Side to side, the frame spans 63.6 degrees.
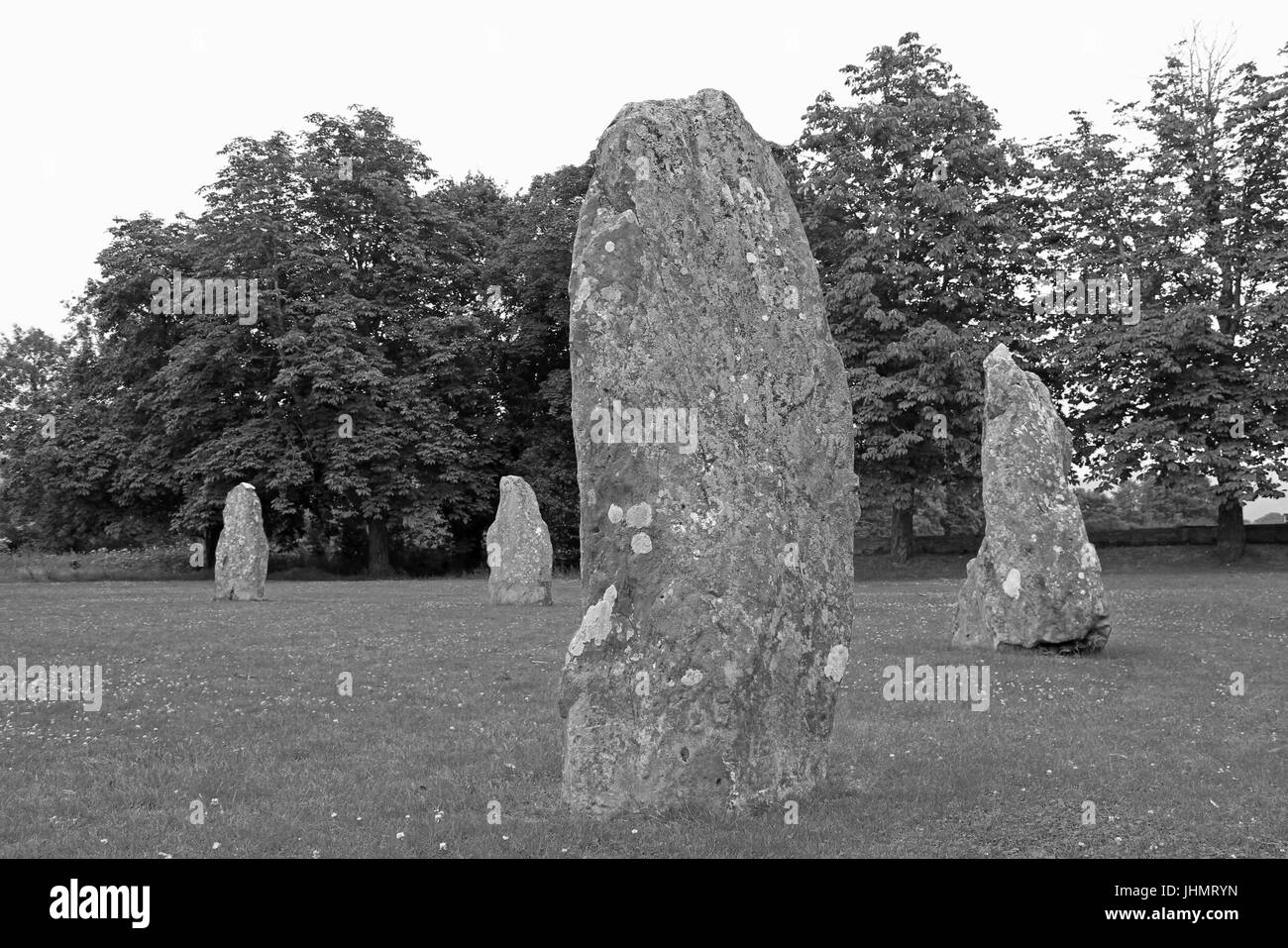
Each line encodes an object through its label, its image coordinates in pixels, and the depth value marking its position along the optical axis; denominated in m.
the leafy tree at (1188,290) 36.66
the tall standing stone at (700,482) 7.53
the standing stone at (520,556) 24.81
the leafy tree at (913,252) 38.31
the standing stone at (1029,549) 15.41
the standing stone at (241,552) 26.42
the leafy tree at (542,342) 46.44
